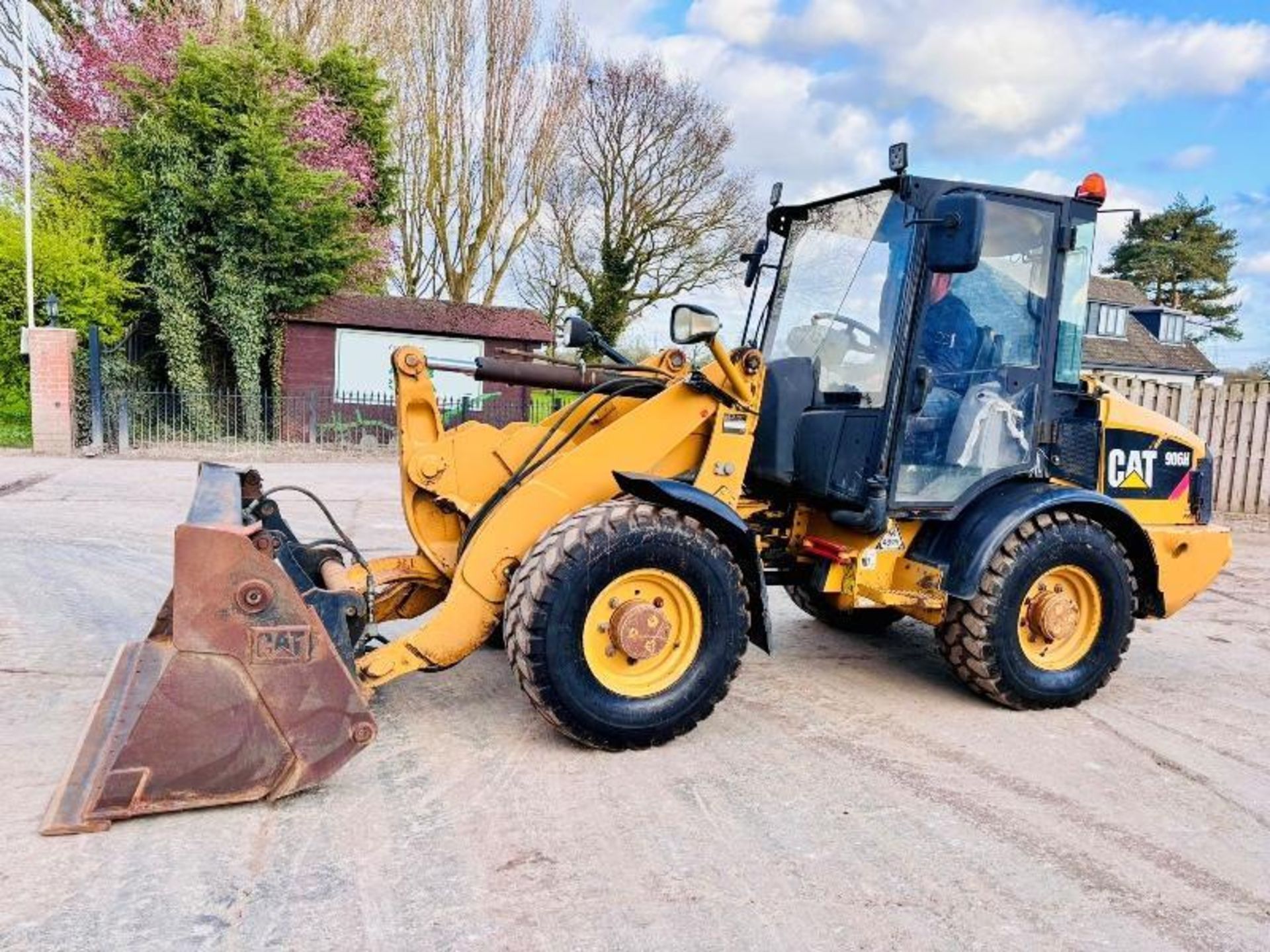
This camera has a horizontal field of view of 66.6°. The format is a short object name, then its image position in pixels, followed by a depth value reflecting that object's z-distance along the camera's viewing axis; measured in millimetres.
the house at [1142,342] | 32656
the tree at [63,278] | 15883
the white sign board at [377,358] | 19297
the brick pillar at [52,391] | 14727
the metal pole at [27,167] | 15078
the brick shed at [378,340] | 18938
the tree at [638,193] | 26469
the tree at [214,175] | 16438
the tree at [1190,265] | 44688
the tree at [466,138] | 24703
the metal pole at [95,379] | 15039
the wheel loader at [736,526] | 3203
